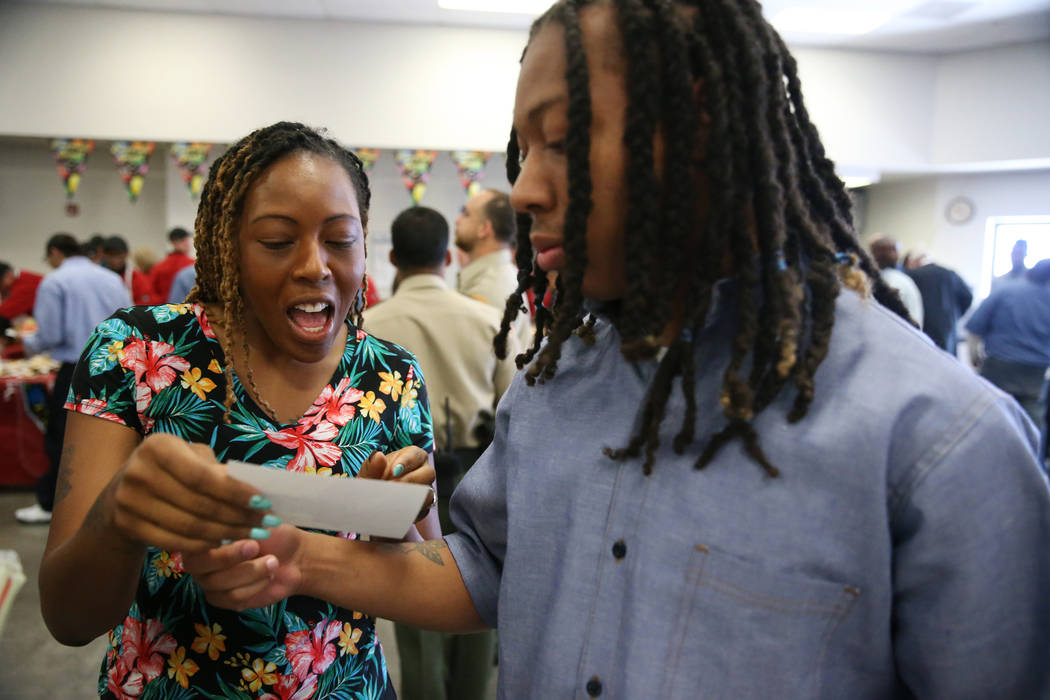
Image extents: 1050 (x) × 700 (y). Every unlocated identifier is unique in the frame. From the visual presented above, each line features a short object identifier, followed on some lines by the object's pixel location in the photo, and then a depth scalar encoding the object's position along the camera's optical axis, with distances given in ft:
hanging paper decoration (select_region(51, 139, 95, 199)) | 20.95
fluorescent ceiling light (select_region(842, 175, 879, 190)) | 25.52
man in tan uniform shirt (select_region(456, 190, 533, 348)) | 11.06
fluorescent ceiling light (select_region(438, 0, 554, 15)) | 20.27
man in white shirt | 17.49
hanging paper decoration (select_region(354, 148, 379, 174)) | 21.85
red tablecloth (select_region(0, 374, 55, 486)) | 16.07
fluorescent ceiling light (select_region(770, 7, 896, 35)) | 20.86
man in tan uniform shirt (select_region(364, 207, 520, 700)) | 8.36
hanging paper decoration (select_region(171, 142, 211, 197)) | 21.09
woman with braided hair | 3.45
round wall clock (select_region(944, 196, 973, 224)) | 26.94
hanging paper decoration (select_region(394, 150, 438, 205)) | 21.95
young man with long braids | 2.36
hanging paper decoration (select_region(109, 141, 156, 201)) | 21.25
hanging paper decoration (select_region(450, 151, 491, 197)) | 22.03
